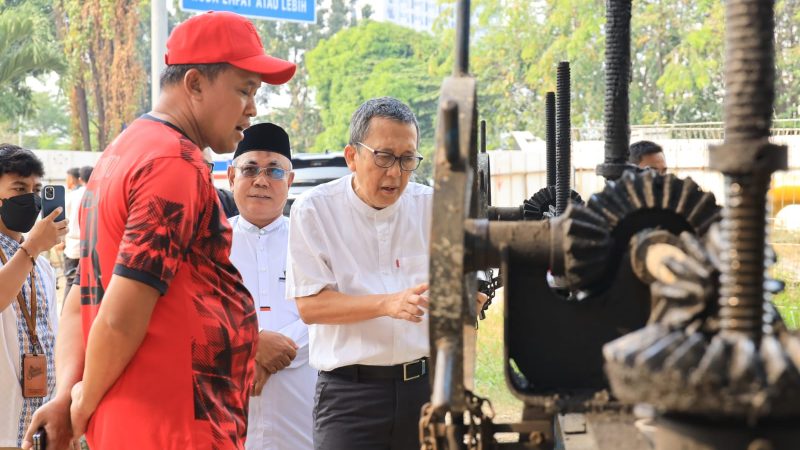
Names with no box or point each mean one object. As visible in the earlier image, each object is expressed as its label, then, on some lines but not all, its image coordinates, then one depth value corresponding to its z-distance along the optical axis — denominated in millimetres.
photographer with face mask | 3912
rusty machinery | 904
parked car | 11516
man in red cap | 2291
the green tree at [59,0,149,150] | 34875
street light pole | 9486
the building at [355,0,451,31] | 75375
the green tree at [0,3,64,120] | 21766
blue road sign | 9320
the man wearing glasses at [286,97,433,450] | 3244
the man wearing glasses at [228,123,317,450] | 3732
